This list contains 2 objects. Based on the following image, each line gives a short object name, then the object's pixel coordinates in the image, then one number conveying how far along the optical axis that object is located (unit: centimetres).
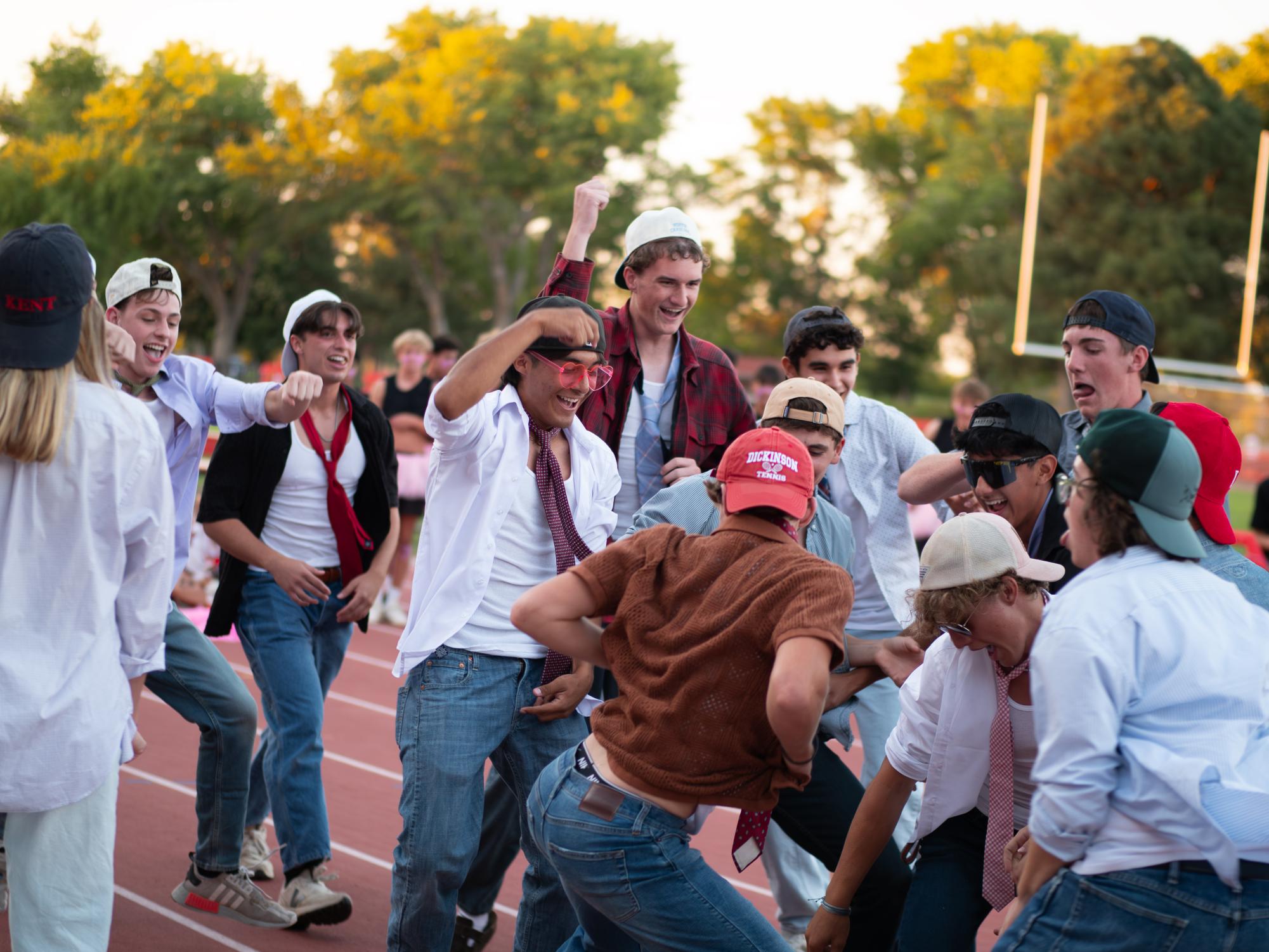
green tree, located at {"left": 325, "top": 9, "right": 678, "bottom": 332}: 4344
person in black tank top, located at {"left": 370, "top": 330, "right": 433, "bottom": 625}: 1176
